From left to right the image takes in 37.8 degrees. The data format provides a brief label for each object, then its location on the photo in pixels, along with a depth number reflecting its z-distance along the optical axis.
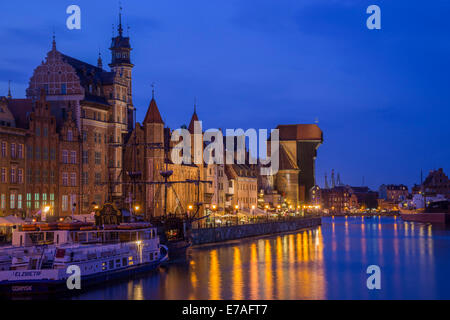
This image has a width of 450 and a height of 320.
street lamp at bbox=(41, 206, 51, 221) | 72.81
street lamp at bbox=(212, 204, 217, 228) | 113.00
